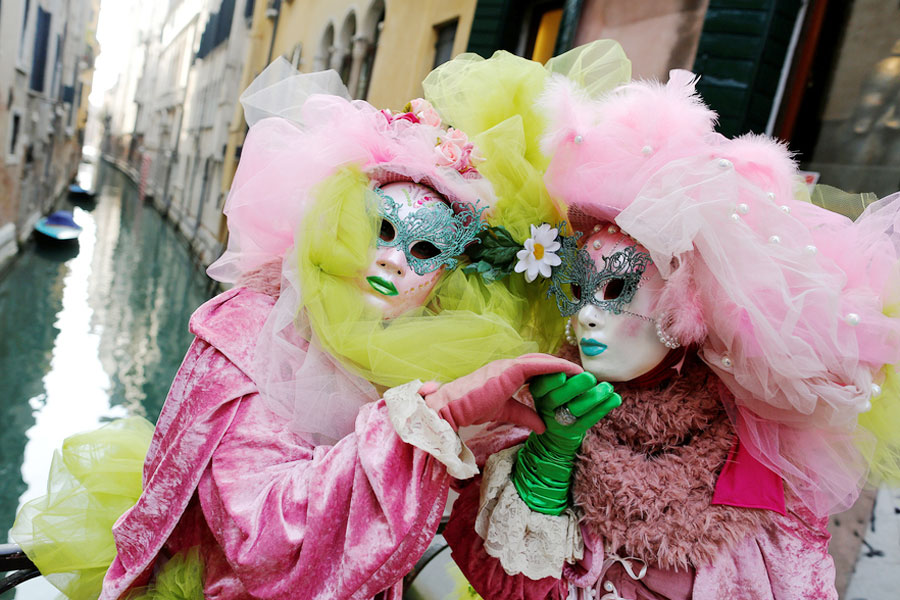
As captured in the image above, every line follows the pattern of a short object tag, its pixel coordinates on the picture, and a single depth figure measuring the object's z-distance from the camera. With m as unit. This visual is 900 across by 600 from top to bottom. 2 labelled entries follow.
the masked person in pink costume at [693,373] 1.12
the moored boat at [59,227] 10.63
